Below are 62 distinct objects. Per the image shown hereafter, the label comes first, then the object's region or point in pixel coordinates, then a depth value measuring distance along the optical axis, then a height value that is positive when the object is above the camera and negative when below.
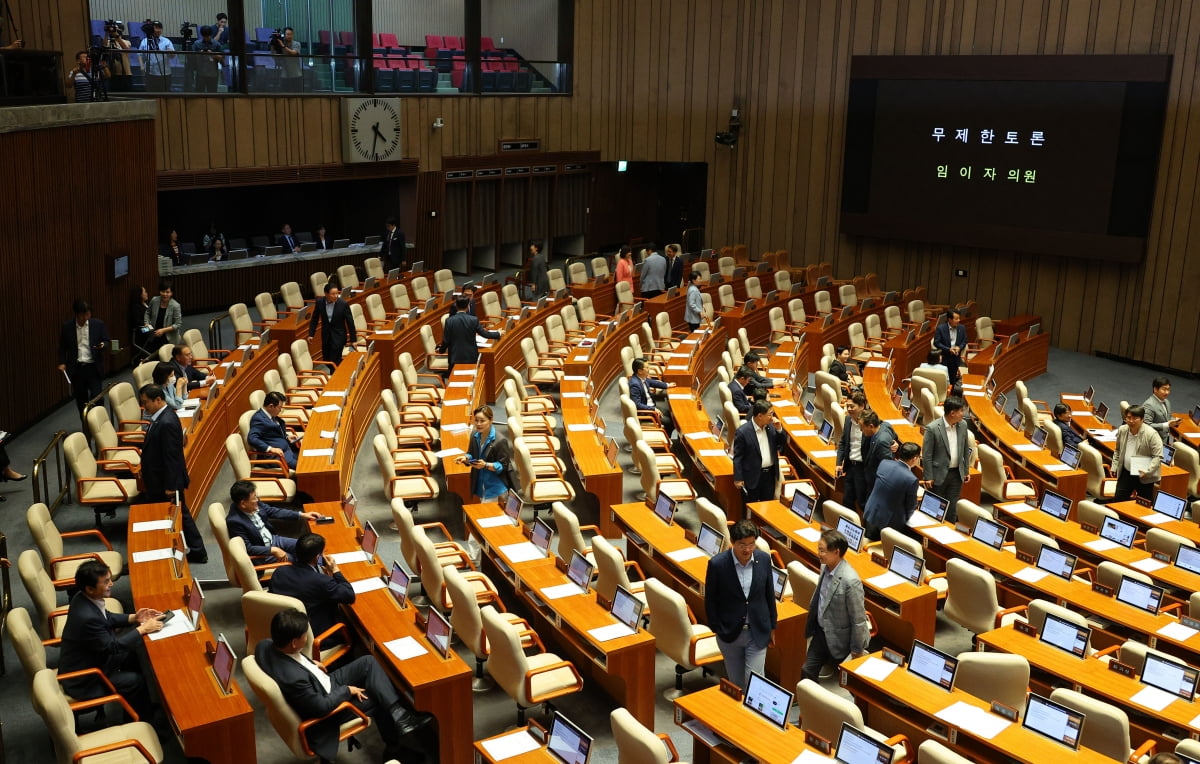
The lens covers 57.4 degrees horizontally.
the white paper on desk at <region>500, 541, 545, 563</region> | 7.72 -2.83
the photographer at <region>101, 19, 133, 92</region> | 15.18 +0.99
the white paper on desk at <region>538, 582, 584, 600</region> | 7.11 -2.85
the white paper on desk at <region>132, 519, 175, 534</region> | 7.57 -2.64
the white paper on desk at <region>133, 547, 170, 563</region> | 7.12 -2.68
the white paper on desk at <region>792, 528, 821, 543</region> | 8.54 -2.94
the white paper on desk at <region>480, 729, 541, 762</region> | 5.49 -2.99
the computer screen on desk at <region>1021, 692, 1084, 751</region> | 5.38 -2.75
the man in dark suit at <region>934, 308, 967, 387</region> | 14.88 -2.48
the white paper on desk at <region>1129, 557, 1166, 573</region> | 8.43 -3.08
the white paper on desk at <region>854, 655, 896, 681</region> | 6.16 -2.87
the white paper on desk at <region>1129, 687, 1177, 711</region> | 6.00 -2.91
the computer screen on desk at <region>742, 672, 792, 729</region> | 5.52 -2.76
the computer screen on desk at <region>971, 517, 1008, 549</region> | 8.54 -2.90
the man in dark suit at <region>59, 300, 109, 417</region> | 10.80 -2.09
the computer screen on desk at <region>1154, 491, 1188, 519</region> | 9.88 -3.05
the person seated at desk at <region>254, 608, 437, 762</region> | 5.60 -2.84
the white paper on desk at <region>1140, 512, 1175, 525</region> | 9.69 -3.13
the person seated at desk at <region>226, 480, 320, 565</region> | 7.30 -2.58
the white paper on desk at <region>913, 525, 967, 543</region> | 8.68 -2.98
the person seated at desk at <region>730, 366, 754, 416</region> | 11.78 -2.58
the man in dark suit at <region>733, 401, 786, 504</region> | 9.30 -2.58
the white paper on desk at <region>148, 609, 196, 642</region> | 6.14 -2.73
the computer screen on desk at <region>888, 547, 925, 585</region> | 7.70 -2.85
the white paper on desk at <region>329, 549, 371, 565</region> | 7.40 -2.77
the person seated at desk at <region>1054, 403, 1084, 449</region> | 11.95 -2.88
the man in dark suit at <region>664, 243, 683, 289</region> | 18.16 -1.99
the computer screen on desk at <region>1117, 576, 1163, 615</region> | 7.44 -2.92
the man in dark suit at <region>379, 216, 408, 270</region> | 18.50 -1.74
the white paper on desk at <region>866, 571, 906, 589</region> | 7.60 -2.92
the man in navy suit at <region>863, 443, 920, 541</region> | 8.58 -2.63
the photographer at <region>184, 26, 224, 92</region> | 16.28 +0.99
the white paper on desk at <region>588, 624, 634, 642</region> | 6.52 -2.85
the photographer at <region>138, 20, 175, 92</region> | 15.65 +1.09
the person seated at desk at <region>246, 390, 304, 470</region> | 9.47 -2.51
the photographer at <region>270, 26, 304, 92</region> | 17.59 +1.22
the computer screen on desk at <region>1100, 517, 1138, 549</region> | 8.98 -3.00
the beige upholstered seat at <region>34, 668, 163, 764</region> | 5.09 -2.85
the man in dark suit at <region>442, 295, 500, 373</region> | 13.26 -2.31
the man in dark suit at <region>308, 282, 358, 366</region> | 13.27 -2.17
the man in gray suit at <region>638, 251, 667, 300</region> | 17.38 -1.97
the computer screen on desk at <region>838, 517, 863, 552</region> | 8.15 -2.78
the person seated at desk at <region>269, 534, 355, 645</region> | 6.51 -2.59
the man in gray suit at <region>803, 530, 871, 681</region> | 6.59 -2.72
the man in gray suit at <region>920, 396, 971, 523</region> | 9.73 -2.58
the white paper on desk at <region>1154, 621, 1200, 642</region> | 7.06 -3.01
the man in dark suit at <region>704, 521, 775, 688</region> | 6.50 -2.61
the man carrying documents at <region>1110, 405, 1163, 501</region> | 10.45 -2.82
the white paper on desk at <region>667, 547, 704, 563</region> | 7.87 -2.87
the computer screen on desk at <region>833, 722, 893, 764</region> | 5.01 -2.71
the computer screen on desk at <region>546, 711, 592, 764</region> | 5.13 -2.79
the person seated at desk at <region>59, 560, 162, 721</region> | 5.94 -2.71
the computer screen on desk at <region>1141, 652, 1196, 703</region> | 6.06 -2.83
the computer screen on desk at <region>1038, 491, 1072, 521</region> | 9.58 -2.99
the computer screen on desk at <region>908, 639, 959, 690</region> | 6.00 -2.76
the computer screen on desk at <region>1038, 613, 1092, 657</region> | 6.62 -2.85
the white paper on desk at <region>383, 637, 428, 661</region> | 6.14 -2.80
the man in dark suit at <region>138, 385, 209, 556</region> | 7.93 -2.35
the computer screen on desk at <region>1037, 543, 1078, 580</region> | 8.00 -2.90
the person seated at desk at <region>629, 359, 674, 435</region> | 12.12 -2.66
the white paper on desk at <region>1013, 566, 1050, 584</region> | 7.94 -2.98
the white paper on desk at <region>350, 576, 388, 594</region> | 6.95 -2.78
